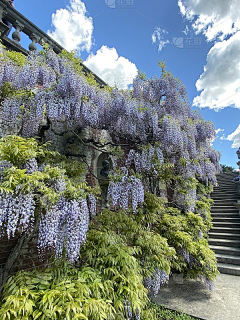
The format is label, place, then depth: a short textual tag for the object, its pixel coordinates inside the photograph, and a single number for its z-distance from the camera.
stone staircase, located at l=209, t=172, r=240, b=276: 5.35
